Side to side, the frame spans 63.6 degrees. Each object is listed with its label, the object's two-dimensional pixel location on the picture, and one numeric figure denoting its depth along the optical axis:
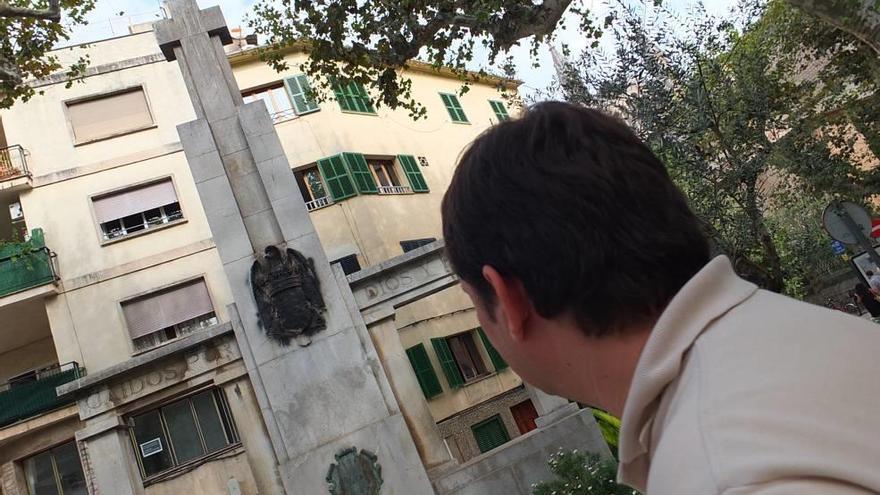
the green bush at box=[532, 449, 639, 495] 8.36
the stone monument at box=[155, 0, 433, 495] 10.23
